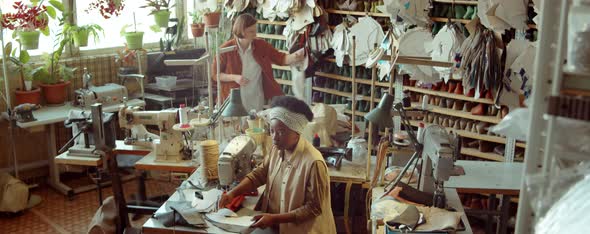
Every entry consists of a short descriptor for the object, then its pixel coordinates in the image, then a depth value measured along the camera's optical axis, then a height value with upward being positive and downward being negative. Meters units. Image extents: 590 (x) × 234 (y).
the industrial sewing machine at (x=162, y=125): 3.46 -0.52
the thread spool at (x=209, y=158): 3.09 -0.63
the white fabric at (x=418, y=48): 4.52 -0.06
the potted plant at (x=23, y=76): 4.71 -0.33
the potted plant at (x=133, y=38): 5.42 -0.01
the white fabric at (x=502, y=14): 3.93 +0.19
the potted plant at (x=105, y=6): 5.28 +0.27
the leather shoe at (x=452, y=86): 4.55 -0.35
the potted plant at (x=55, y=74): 4.93 -0.32
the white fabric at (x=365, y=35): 4.84 +0.04
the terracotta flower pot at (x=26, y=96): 4.79 -0.49
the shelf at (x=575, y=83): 1.07 -0.07
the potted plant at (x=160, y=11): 5.54 +0.25
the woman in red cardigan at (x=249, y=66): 4.49 -0.22
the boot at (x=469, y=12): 4.28 +0.21
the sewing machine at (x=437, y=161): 2.50 -0.53
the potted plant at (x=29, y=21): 4.67 +0.12
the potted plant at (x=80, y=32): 5.06 +0.04
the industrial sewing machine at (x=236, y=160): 2.89 -0.62
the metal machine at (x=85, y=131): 3.61 -0.58
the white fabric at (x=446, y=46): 4.31 -0.04
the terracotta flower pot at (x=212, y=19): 5.41 +0.18
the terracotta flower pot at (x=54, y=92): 4.95 -0.48
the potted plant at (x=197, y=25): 5.75 +0.13
